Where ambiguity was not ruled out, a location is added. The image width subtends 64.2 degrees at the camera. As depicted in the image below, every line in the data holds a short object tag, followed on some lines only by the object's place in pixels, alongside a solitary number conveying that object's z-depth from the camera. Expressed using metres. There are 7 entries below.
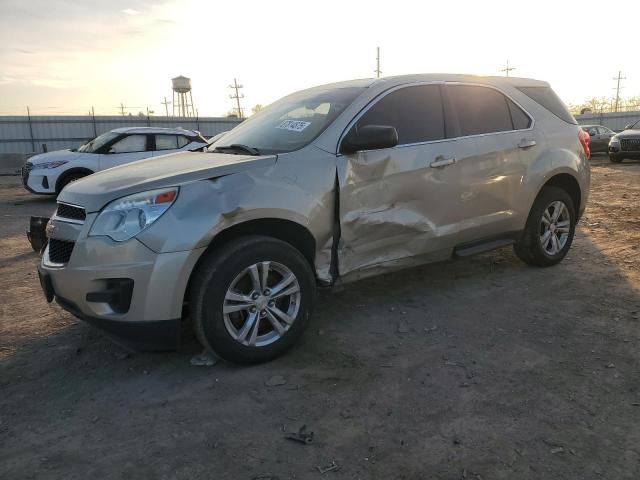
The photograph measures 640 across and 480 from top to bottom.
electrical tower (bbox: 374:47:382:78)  50.28
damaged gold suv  2.92
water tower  51.50
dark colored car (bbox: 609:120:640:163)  16.66
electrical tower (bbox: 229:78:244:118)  64.12
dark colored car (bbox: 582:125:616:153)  20.72
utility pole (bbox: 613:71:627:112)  73.81
